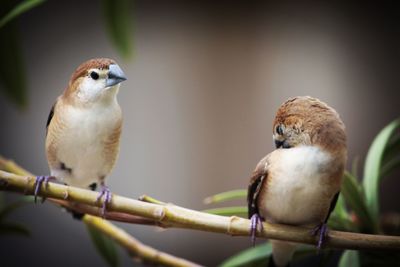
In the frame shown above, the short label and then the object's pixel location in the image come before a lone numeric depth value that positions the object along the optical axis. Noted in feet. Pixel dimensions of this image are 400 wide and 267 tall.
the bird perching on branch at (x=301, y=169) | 8.10
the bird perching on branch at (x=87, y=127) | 8.09
